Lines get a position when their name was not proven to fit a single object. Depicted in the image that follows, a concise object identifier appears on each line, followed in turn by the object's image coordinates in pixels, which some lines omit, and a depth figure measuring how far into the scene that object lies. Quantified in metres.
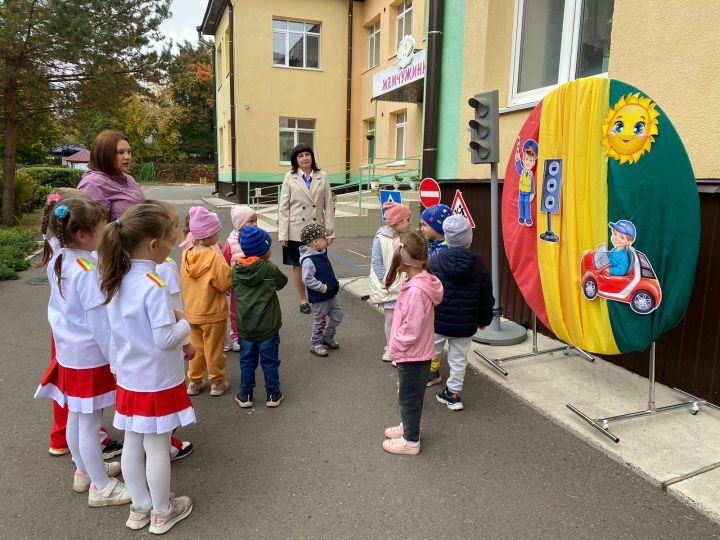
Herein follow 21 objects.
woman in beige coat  5.52
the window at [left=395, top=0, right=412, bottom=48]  15.54
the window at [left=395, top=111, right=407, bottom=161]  16.02
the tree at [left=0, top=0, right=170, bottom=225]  10.94
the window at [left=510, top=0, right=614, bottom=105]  4.91
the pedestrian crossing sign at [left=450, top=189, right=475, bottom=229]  5.16
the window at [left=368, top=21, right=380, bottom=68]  18.10
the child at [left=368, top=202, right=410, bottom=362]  4.11
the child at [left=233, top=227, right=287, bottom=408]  3.39
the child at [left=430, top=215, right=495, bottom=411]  3.43
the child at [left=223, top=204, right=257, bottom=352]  4.12
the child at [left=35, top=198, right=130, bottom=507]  2.45
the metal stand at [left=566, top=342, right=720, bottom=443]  3.17
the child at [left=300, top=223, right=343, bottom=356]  4.21
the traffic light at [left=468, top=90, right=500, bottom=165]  4.51
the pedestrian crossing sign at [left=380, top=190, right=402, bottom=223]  7.12
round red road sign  5.61
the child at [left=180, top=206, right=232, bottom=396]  3.55
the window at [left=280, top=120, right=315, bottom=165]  19.30
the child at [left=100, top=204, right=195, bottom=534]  2.18
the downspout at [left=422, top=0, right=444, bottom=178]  6.63
